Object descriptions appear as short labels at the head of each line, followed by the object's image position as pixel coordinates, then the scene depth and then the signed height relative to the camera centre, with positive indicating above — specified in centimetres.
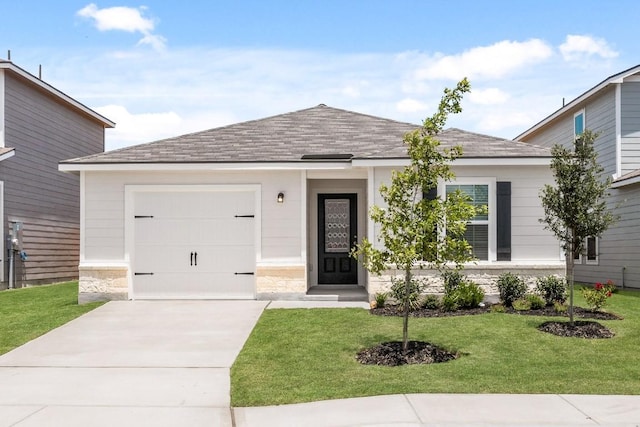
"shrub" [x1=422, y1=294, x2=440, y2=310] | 1205 -149
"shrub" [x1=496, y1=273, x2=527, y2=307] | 1229 -125
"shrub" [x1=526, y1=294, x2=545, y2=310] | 1181 -146
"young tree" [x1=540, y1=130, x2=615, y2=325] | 974 +51
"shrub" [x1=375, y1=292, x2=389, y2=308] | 1212 -143
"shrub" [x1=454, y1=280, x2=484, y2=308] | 1185 -134
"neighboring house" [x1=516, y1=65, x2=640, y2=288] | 1716 +178
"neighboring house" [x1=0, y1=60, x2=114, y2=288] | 1784 +151
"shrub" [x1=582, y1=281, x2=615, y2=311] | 1111 -126
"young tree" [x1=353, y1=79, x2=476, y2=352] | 811 +16
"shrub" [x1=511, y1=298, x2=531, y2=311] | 1168 -148
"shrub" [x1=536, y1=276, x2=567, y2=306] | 1232 -127
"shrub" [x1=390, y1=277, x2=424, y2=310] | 1190 -127
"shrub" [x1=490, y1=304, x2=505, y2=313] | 1150 -154
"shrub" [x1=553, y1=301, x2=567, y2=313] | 1133 -149
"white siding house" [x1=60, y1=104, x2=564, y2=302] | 1280 +19
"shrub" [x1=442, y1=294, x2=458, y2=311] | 1179 -146
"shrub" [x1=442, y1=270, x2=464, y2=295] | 1200 -107
